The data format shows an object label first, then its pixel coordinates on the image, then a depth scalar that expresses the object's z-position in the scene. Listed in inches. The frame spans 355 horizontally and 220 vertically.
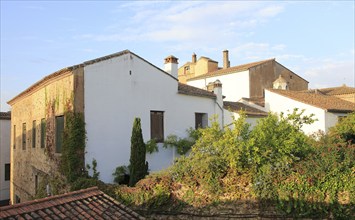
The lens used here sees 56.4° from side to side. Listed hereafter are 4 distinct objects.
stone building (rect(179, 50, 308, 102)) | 1259.2
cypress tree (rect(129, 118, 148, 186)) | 561.3
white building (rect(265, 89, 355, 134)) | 882.1
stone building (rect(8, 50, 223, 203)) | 579.5
